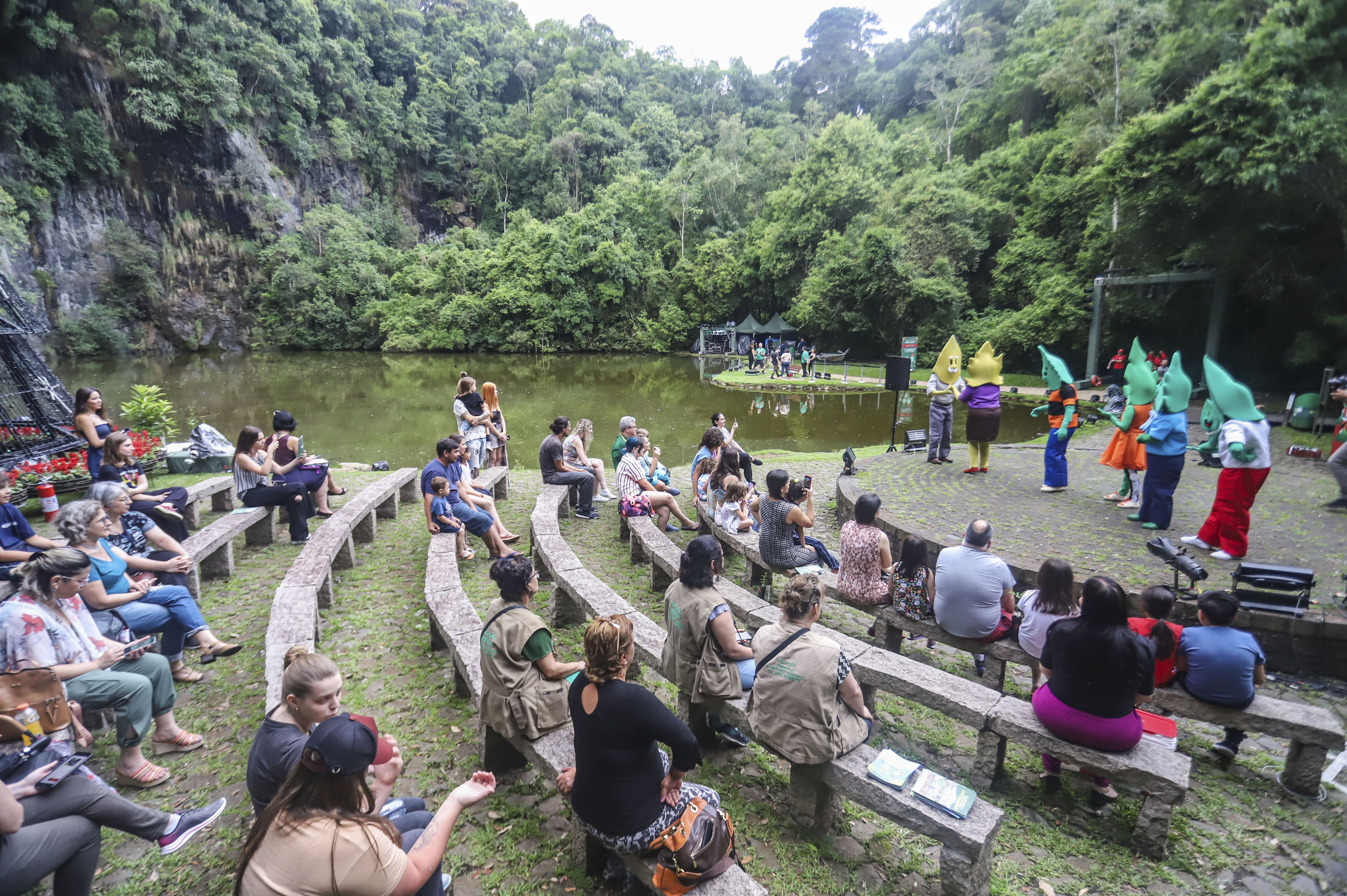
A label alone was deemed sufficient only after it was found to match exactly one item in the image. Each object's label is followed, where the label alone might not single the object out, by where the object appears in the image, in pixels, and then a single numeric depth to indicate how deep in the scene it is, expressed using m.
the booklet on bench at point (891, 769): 2.70
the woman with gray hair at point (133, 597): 3.69
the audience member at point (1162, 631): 3.55
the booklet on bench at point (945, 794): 2.55
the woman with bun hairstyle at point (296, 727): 2.29
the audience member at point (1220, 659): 3.42
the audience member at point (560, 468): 8.00
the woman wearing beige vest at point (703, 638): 3.21
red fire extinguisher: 5.75
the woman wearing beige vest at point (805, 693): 2.78
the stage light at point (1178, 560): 4.38
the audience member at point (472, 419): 9.22
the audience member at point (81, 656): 2.93
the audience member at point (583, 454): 8.43
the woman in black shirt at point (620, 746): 2.26
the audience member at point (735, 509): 6.20
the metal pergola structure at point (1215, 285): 17.19
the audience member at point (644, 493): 7.17
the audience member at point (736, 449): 7.78
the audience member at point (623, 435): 8.23
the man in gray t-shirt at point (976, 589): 4.03
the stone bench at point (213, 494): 7.02
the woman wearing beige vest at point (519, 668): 2.96
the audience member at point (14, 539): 4.26
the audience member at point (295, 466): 6.57
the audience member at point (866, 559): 4.59
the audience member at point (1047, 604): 3.73
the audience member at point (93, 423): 6.04
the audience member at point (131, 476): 5.46
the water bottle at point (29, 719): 2.43
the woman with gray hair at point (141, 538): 4.18
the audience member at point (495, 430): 9.70
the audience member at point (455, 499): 6.33
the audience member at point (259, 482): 6.35
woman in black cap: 1.64
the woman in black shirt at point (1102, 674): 2.97
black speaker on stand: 11.88
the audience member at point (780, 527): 5.12
